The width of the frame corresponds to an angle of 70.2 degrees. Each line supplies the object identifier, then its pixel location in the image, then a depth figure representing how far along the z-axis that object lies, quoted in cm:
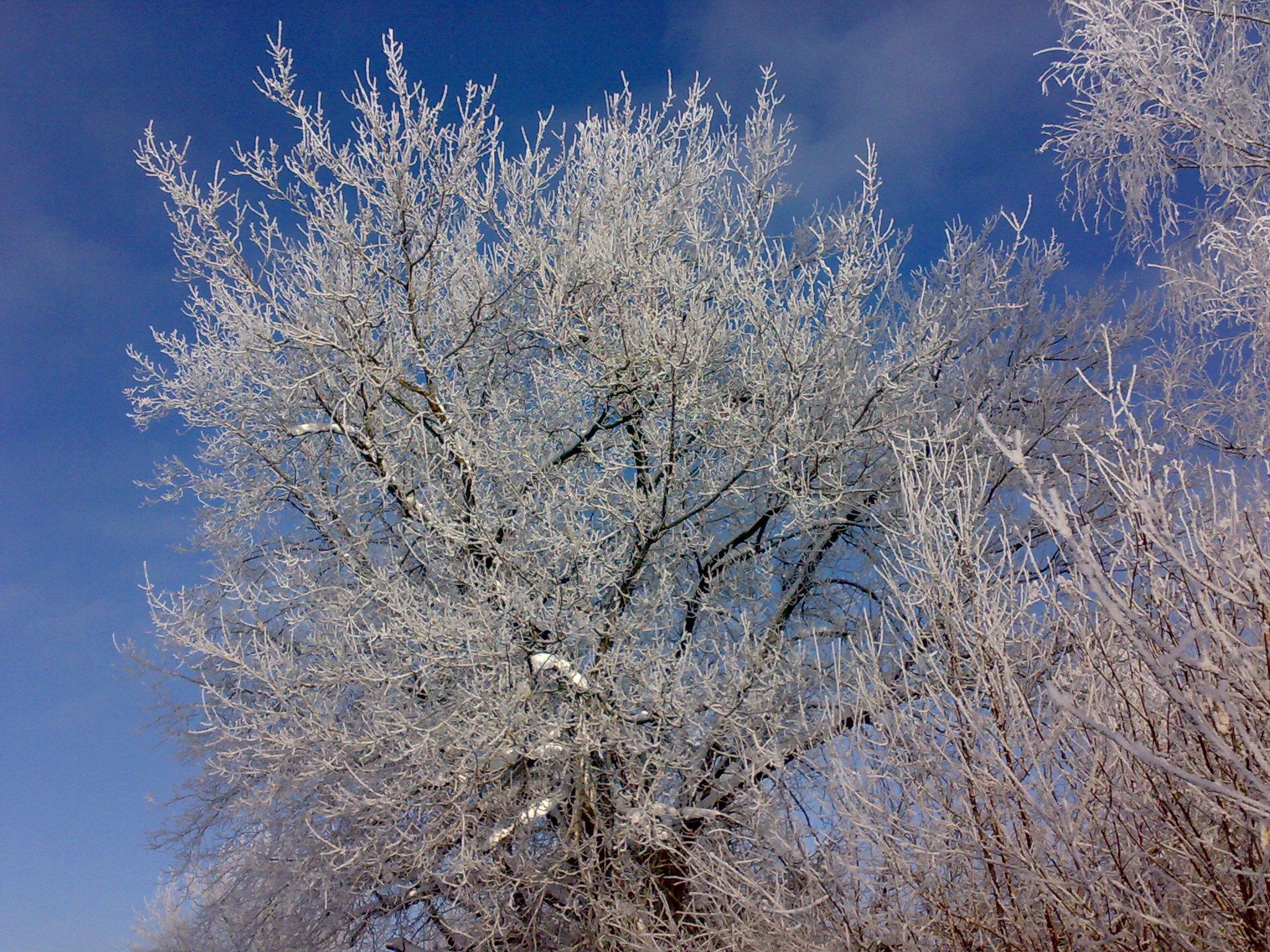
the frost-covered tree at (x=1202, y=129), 706
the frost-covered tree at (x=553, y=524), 645
